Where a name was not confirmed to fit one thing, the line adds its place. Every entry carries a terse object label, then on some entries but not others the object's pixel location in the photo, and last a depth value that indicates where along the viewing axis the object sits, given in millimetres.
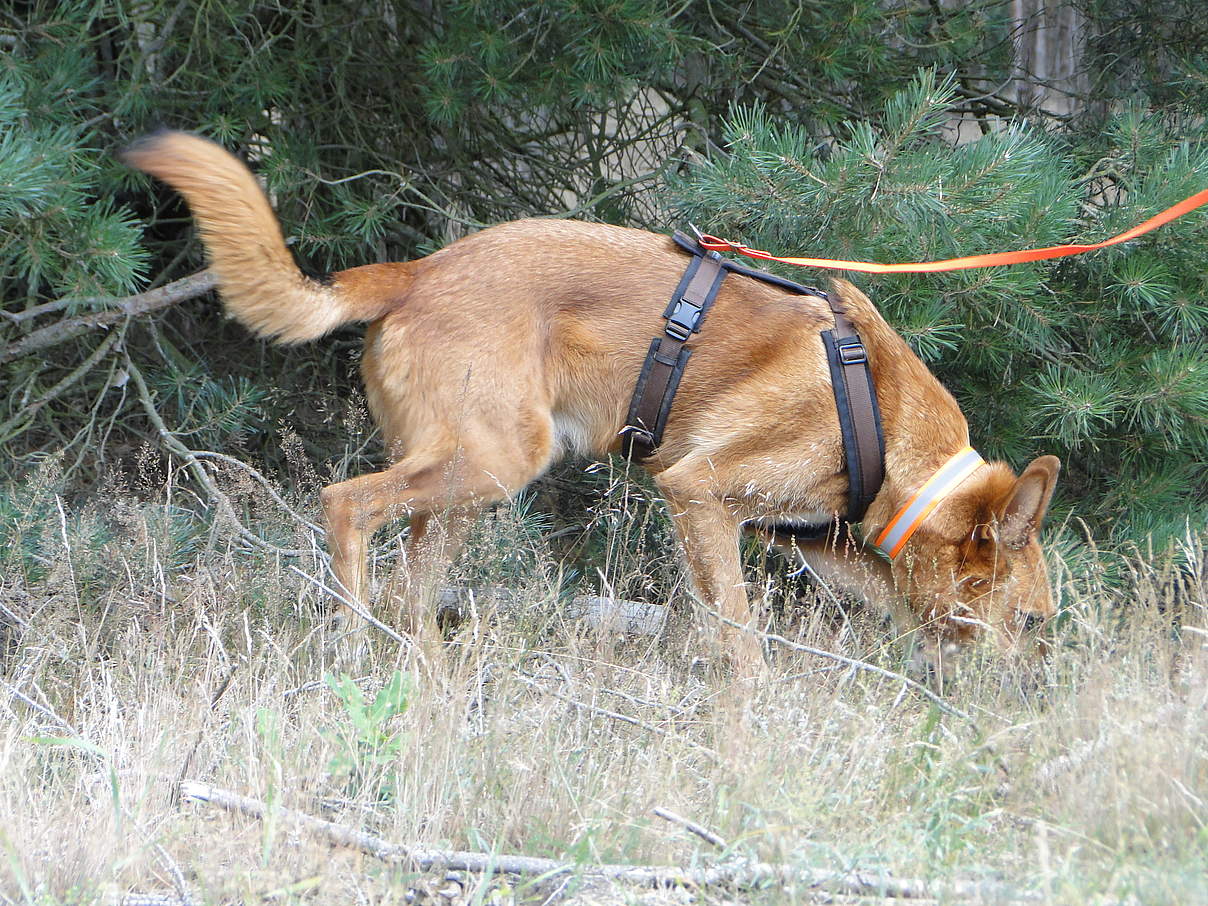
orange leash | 7969
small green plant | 5379
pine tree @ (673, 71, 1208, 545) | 8062
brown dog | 7832
